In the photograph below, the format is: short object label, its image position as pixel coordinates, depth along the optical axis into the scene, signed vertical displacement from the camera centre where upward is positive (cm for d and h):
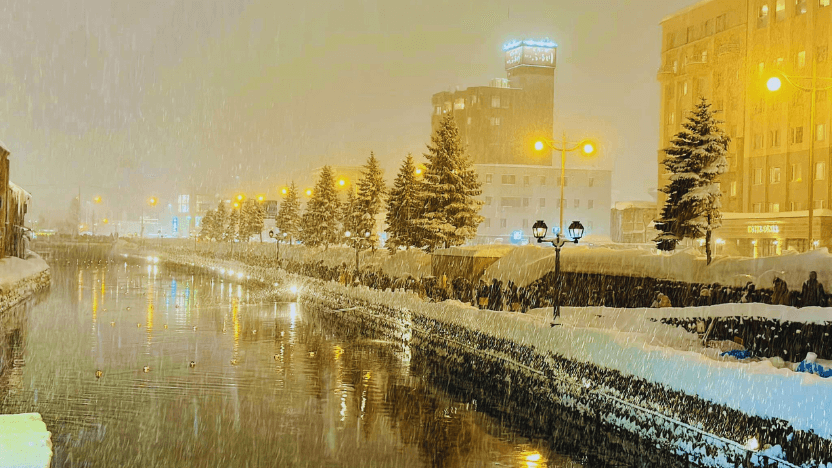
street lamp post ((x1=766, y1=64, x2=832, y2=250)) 2326 +327
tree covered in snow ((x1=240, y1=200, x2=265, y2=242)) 9194 +133
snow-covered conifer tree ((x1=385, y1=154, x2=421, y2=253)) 4775 +186
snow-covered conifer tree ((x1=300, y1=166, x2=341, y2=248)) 6712 +170
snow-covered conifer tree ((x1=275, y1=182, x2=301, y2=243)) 7956 +173
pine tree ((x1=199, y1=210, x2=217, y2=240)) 11238 +82
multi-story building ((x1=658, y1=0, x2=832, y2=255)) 4847 +1034
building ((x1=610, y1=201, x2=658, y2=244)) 8869 +229
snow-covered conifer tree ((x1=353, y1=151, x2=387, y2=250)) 5676 +248
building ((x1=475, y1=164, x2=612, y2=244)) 9238 +482
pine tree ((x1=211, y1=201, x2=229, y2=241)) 10824 +119
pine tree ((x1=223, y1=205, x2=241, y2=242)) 9840 +116
